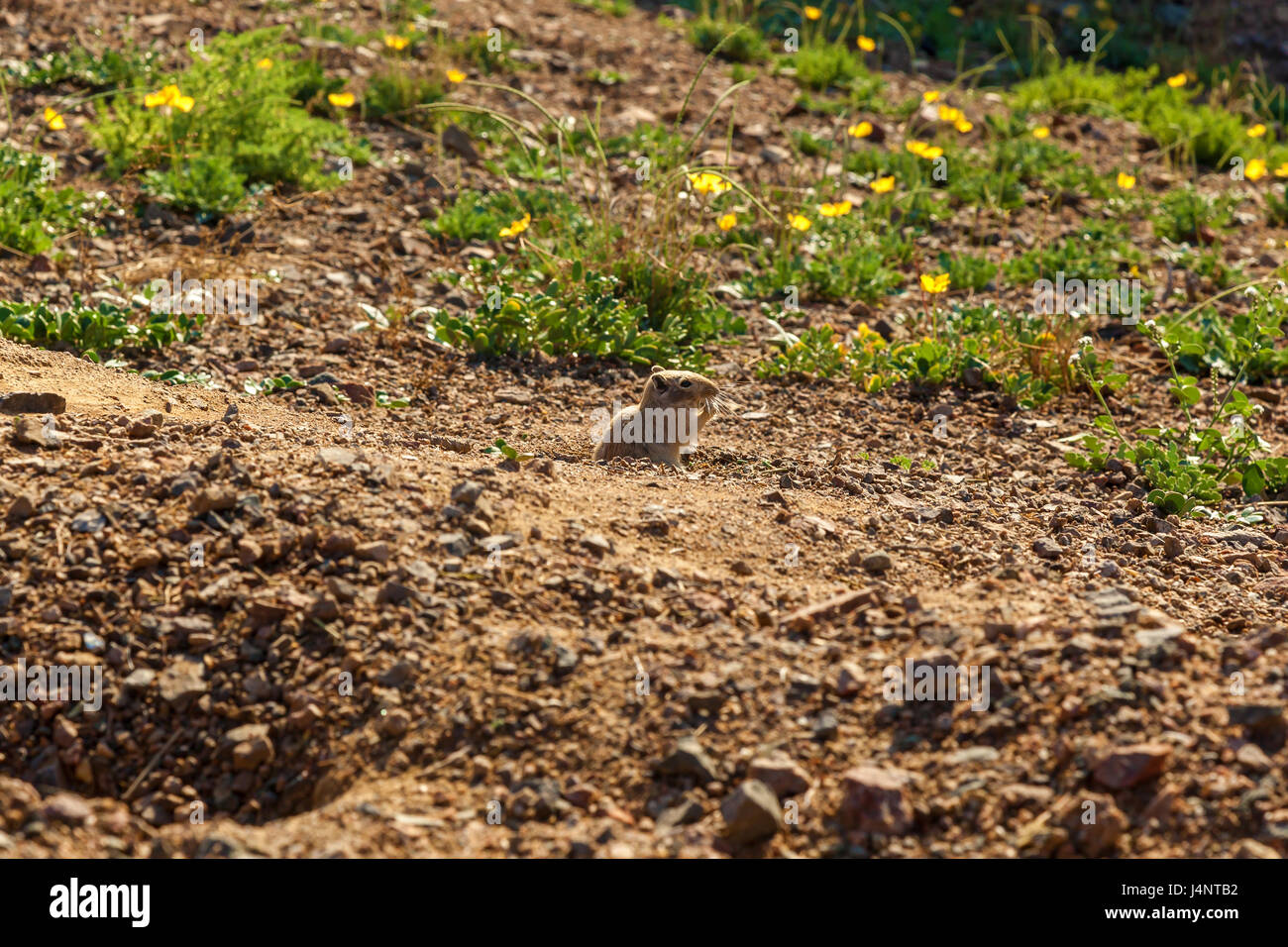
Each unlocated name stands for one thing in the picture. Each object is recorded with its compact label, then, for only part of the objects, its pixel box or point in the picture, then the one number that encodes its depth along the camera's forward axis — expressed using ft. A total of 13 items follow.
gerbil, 32.22
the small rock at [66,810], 18.48
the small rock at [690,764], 19.66
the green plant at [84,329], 35.73
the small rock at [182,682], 21.52
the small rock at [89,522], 23.90
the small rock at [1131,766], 18.97
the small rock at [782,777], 19.47
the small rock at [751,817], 18.60
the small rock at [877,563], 26.00
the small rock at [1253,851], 17.93
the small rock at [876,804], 18.75
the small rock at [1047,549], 28.60
